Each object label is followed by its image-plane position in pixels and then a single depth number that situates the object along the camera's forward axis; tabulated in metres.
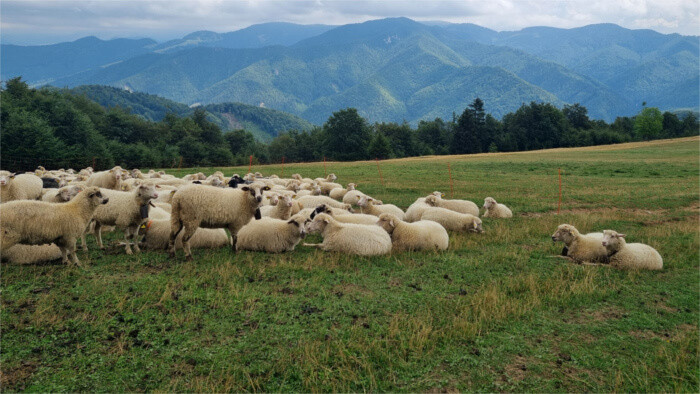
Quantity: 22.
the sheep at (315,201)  14.47
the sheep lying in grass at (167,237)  9.78
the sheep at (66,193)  10.71
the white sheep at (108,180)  14.18
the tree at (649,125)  103.06
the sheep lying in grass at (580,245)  9.61
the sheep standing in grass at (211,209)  9.02
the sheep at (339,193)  18.99
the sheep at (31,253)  8.06
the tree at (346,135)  94.31
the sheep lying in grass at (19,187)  12.07
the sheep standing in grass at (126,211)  9.60
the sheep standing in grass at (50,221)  7.37
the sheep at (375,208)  13.61
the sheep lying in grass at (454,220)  12.38
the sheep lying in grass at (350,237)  9.64
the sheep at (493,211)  15.09
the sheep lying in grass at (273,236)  9.99
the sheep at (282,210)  12.12
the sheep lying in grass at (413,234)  10.24
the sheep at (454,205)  14.67
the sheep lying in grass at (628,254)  9.05
